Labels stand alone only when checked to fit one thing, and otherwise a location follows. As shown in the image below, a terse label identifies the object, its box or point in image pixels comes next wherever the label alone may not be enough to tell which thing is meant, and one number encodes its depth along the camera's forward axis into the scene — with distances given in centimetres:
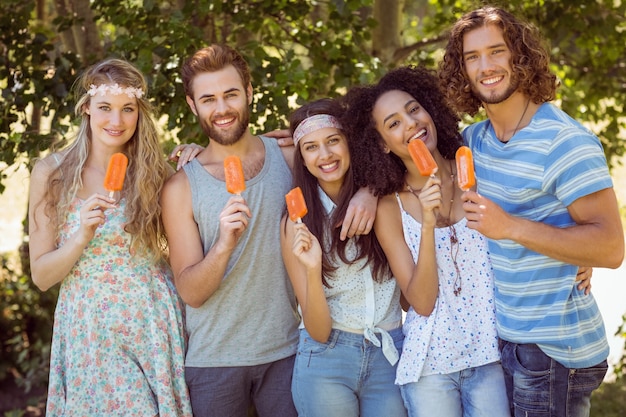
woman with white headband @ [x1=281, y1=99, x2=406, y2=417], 363
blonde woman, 380
